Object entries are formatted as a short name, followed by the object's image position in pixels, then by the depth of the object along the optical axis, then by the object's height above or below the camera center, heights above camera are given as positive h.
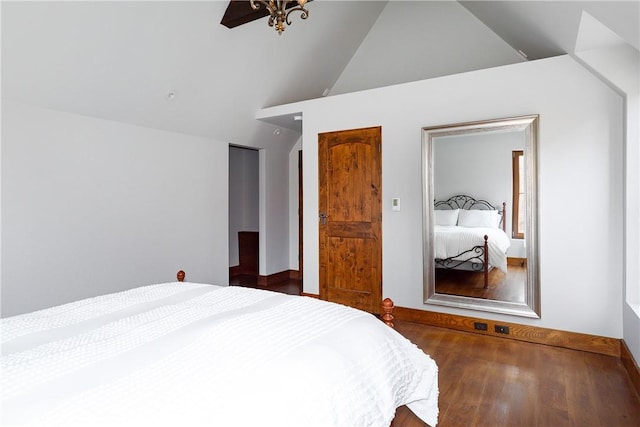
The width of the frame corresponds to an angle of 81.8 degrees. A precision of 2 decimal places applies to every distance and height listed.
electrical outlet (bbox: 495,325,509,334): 3.14 -1.03
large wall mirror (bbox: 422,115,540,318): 3.08 -0.06
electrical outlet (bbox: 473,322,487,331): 3.24 -1.03
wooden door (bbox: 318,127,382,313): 3.83 -0.08
